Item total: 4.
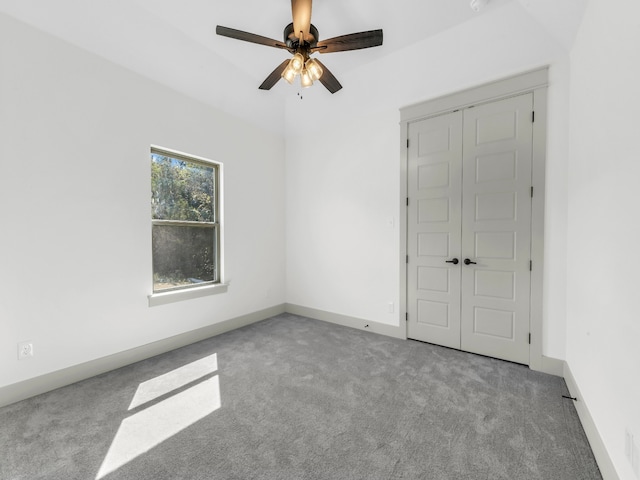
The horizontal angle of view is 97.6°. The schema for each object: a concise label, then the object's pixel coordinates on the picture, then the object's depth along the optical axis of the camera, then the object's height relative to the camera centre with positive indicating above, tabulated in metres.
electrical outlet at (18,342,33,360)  2.14 -0.89
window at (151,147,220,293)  3.08 +0.16
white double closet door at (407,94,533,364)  2.68 +0.06
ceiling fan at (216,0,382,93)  2.13 +1.53
